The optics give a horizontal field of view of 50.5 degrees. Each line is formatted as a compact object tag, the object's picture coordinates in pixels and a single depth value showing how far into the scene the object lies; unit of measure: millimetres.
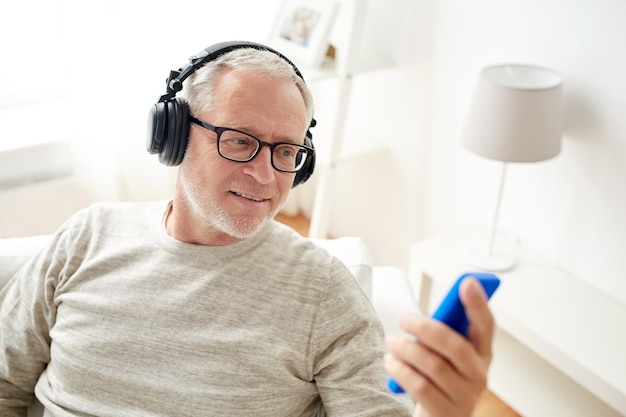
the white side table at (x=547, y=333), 1803
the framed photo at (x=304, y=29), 2414
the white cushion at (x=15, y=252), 1561
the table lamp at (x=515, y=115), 1847
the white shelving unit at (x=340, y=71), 2338
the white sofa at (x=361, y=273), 1511
